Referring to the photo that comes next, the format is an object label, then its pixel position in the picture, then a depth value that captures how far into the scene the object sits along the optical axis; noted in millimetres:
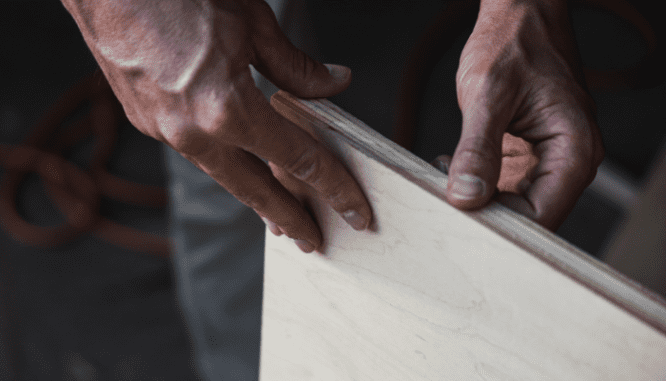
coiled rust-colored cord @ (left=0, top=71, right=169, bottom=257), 1560
